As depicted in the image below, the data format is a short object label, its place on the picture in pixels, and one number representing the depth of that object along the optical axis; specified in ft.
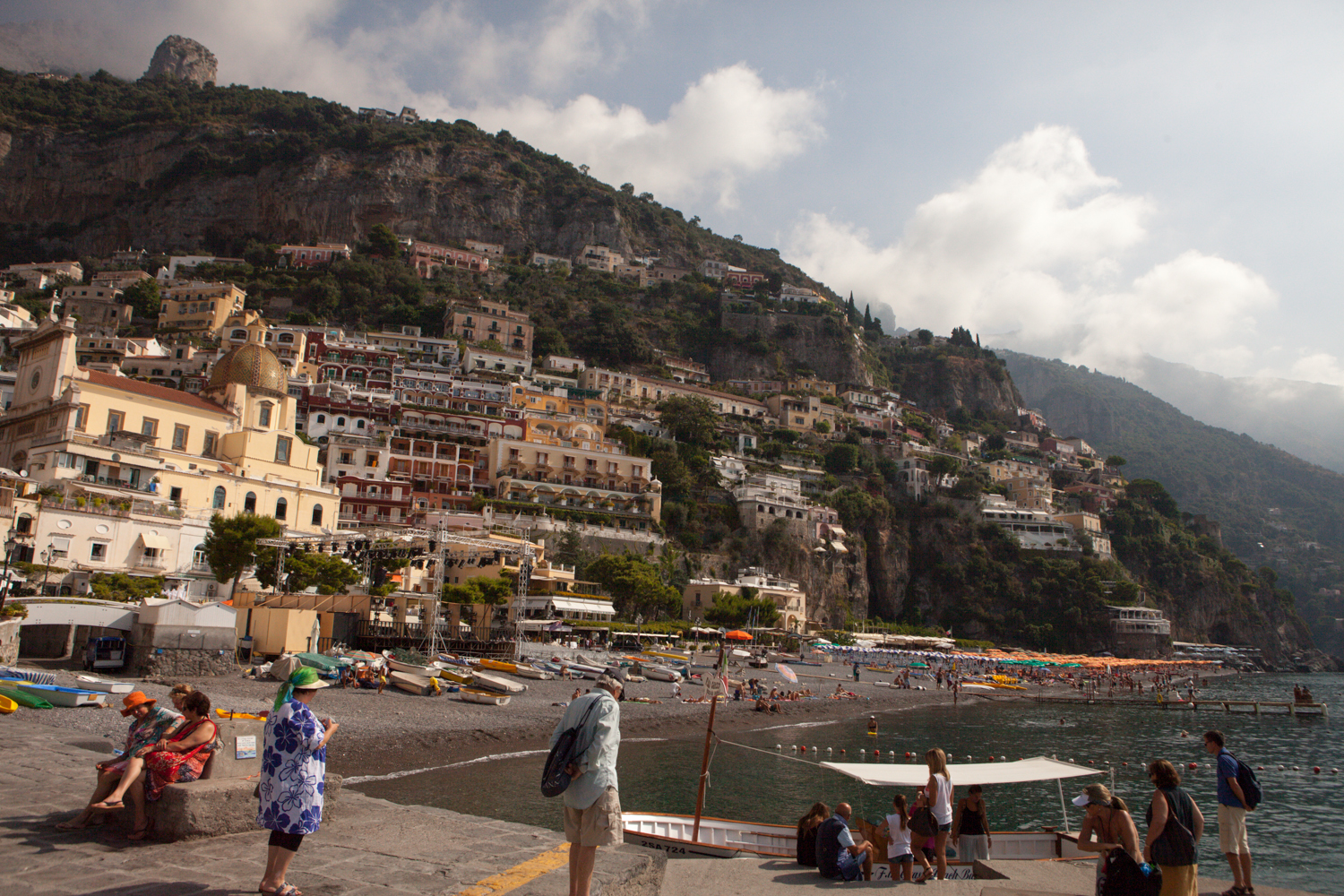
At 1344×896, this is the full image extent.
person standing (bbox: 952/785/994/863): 30.91
